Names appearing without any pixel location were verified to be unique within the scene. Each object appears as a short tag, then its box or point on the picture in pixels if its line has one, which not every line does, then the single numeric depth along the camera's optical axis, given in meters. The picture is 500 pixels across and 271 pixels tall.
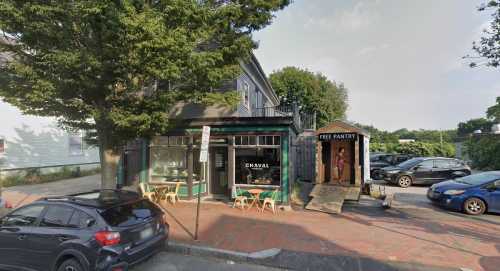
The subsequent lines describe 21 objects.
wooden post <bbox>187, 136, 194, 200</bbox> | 11.84
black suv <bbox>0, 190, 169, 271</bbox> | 4.61
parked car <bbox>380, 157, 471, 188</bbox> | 16.23
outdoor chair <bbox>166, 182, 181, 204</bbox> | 11.34
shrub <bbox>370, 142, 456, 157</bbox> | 30.19
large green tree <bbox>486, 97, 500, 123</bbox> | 26.87
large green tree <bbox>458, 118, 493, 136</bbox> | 67.50
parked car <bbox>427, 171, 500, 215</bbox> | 10.08
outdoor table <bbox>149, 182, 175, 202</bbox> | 11.60
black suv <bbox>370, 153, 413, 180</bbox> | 21.28
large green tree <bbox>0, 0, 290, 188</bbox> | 6.80
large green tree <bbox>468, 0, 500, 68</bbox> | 8.80
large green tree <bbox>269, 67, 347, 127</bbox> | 40.03
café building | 11.05
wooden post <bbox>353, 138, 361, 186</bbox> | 12.55
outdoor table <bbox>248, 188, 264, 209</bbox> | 10.44
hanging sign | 12.61
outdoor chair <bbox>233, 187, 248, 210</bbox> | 10.43
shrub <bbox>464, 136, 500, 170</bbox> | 22.59
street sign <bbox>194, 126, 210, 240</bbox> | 7.11
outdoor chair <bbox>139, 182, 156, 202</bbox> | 11.34
